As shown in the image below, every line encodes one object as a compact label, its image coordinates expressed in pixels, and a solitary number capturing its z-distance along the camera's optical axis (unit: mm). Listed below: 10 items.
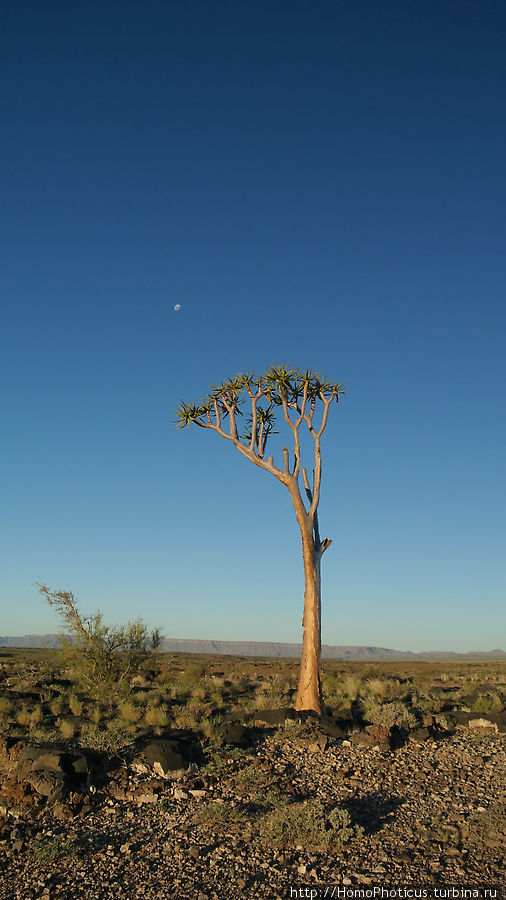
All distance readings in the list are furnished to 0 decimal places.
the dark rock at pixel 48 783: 9570
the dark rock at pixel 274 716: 14781
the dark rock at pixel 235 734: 12852
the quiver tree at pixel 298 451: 16375
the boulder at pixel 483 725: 15570
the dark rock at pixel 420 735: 13750
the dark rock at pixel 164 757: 11039
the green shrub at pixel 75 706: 17141
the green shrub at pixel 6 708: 16203
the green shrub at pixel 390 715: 14789
